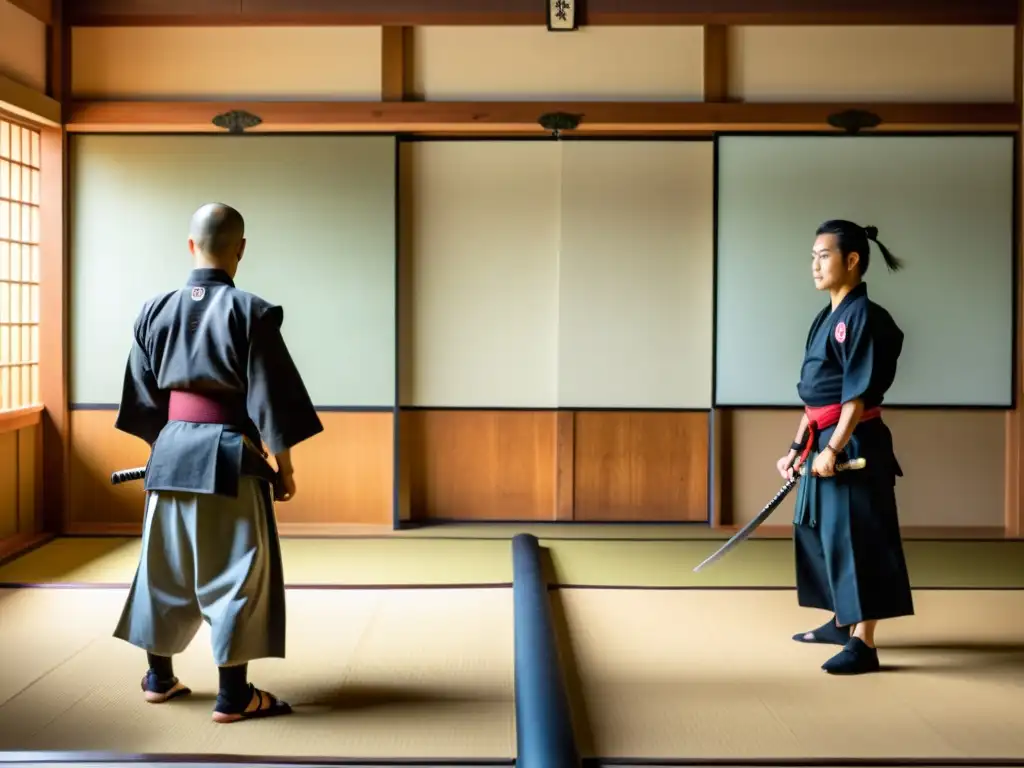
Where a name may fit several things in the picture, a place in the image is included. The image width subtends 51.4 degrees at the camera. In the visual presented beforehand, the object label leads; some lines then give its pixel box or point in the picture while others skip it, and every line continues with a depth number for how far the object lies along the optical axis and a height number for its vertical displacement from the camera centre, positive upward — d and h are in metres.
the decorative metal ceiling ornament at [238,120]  5.14 +1.28
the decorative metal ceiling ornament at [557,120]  5.15 +1.29
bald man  2.70 -0.23
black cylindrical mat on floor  2.35 -0.78
